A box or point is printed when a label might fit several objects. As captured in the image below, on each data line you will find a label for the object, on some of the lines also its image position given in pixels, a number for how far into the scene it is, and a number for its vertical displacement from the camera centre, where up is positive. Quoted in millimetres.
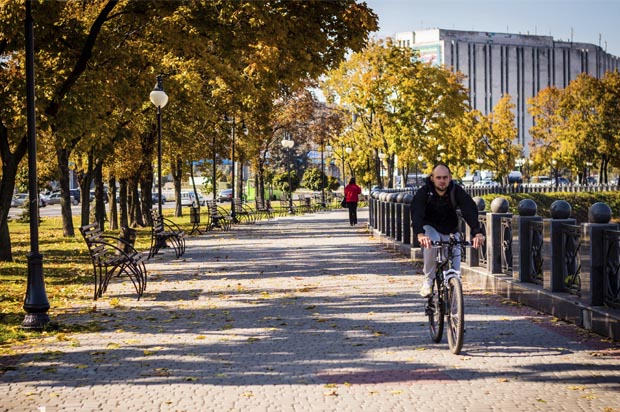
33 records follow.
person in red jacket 34156 -93
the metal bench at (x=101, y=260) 13039 -875
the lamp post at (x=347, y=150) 59469 +3099
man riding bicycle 8656 -182
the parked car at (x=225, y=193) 92950 +526
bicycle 8227 -1019
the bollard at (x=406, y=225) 21500 -730
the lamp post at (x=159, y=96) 22781 +2616
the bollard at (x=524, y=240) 12219 -650
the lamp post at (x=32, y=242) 10719 -502
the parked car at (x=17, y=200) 77375 +128
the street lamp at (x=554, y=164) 80906 +2645
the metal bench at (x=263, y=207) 48403 -594
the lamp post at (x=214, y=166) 39766 +1424
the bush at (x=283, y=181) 82338 +1486
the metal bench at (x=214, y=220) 33719 -862
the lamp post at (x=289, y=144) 49375 +2894
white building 154375 +22982
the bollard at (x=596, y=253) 9633 -664
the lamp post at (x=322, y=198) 61916 -167
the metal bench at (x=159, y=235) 20864 -838
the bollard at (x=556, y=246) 10930 -661
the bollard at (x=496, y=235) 13672 -640
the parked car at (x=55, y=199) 89025 +185
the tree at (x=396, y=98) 49281 +5464
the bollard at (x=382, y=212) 26541 -528
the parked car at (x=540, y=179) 123906 +1893
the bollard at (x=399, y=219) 22859 -618
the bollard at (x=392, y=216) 24141 -580
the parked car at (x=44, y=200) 81600 +95
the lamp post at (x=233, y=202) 39772 -216
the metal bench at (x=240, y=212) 40219 -647
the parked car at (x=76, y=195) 90700 +556
